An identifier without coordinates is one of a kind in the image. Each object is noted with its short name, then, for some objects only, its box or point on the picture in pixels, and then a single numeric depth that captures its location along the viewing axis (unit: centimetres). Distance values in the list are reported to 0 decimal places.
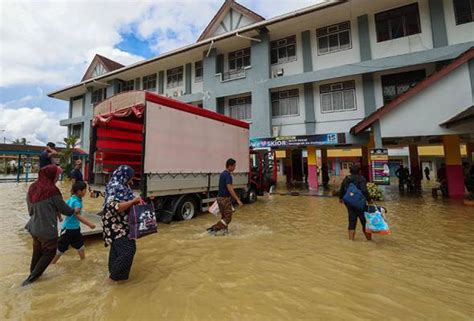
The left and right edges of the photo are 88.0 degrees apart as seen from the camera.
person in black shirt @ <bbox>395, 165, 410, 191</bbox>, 1513
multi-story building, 1200
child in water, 404
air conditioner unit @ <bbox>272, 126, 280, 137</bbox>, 1566
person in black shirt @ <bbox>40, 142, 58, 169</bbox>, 500
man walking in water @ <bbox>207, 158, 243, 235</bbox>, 573
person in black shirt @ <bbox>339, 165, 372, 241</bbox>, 512
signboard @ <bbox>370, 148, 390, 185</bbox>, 1015
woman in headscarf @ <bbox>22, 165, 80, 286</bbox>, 330
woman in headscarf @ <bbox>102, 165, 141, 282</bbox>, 328
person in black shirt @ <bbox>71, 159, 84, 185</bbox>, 598
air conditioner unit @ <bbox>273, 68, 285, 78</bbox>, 1560
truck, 636
